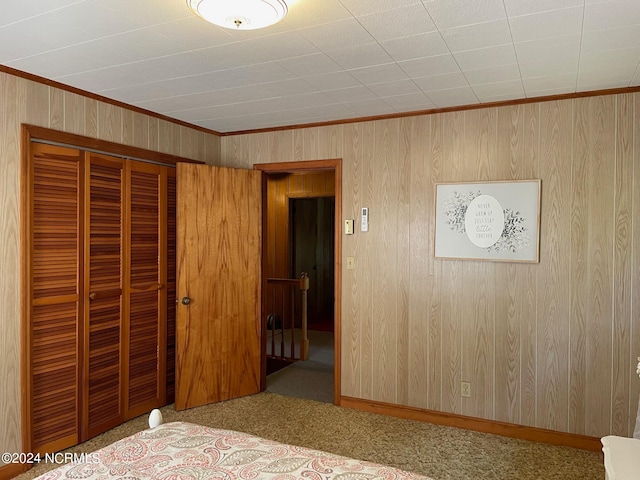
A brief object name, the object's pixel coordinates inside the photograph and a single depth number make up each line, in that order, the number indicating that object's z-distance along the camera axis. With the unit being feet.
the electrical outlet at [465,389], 11.41
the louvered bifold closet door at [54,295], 9.41
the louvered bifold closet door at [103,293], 10.54
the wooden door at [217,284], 12.51
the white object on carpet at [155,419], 7.04
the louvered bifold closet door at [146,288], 11.73
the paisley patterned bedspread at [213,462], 5.30
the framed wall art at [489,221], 10.71
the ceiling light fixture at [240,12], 5.88
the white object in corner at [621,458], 5.13
